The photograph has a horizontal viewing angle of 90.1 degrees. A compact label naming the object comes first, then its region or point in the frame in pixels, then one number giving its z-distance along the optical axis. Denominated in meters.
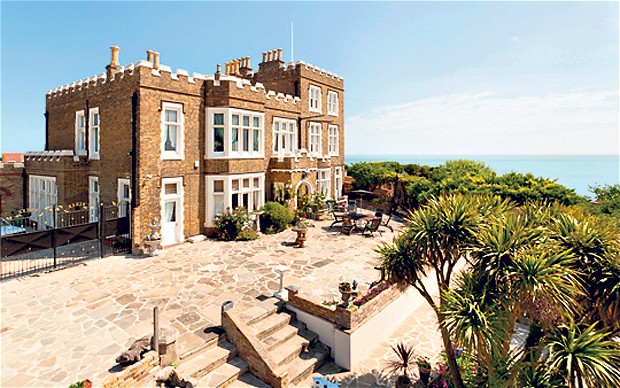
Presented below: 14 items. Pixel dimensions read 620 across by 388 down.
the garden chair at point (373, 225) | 17.64
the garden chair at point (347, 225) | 17.99
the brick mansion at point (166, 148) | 14.34
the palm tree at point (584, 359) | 4.46
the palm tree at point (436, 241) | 6.16
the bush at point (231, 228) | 16.50
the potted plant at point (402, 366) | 7.26
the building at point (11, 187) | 20.38
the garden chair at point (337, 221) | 18.56
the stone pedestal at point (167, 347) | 6.77
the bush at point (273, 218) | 18.41
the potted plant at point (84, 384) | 5.41
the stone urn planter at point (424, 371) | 7.40
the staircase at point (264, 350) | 7.12
